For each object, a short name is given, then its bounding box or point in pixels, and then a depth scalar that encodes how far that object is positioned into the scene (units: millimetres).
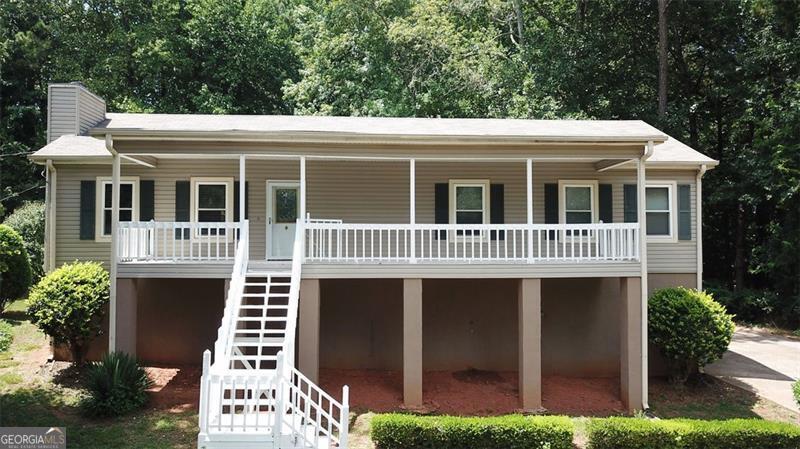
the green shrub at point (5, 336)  9136
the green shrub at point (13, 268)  15141
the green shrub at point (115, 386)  9625
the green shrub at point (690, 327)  11328
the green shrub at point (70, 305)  10838
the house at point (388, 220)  12672
